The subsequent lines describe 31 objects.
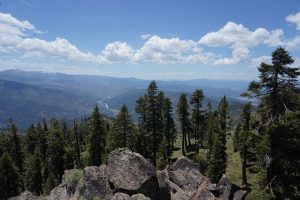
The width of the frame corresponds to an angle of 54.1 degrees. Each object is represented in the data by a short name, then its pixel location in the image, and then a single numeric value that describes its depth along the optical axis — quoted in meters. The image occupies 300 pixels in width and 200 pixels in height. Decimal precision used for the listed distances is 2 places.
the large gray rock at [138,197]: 19.86
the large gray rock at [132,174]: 21.49
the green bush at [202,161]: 57.16
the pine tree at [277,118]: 19.22
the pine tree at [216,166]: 49.31
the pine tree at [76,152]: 75.39
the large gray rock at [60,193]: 24.92
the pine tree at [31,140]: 76.81
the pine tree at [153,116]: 54.72
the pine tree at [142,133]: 59.13
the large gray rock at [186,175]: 27.61
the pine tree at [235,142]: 68.87
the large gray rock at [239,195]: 35.22
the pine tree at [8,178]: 55.94
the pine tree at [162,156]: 53.09
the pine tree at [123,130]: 57.47
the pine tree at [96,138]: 61.28
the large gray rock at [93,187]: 21.30
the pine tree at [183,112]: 68.00
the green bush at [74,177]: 23.65
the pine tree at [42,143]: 73.44
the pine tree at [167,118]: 66.25
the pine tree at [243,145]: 47.20
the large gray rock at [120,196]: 20.12
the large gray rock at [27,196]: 28.56
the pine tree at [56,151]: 70.31
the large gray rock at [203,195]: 24.33
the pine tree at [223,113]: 66.34
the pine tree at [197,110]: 71.06
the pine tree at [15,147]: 69.44
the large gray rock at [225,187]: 33.09
